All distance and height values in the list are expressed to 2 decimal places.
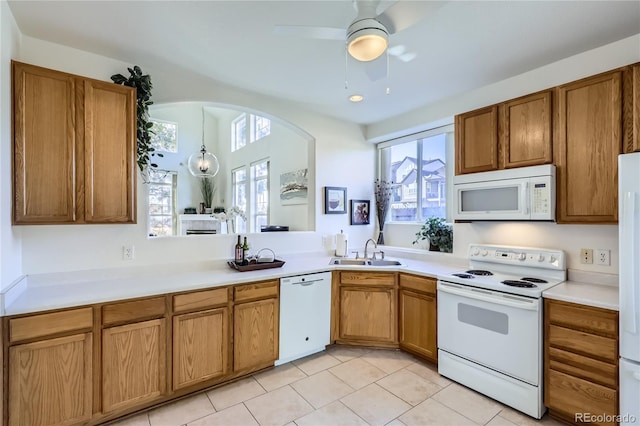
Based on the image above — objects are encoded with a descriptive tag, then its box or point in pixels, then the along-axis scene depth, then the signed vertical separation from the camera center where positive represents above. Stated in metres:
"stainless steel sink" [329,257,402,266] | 3.29 -0.57
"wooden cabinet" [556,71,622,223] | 1.95 +0.43
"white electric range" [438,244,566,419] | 2.03 -0.85
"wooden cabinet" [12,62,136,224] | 1.86 +0.44
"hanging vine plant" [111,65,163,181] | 2.31 +0.84
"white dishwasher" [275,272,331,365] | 2.70 -0.98
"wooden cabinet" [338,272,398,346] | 2.98 -0.99
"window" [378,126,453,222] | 3.55 +0.51
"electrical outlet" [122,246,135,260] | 2.44 -0.33
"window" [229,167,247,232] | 7.66 +0.61
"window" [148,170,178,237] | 7.96 +0.28
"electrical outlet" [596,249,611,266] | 2.17 -0.34
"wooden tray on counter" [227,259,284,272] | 2.69 -0.50
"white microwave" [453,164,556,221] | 2.21 +0.14
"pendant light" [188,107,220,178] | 5.00 +0.83
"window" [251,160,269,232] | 6.52 +0.42
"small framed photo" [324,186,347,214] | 3.72 +0.16
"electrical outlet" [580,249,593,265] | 2.25 -0.35
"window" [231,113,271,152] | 6.67 +2.05
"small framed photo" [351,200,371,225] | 3.97 +0.01
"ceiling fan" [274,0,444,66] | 1.42 +0.96
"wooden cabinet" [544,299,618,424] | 1.75 -0.94
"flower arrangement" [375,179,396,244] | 4.07 +0.15
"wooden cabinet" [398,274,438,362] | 2.68 -0.99
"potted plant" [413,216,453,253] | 3.30 -0.26
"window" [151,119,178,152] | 7.98 +2.15
